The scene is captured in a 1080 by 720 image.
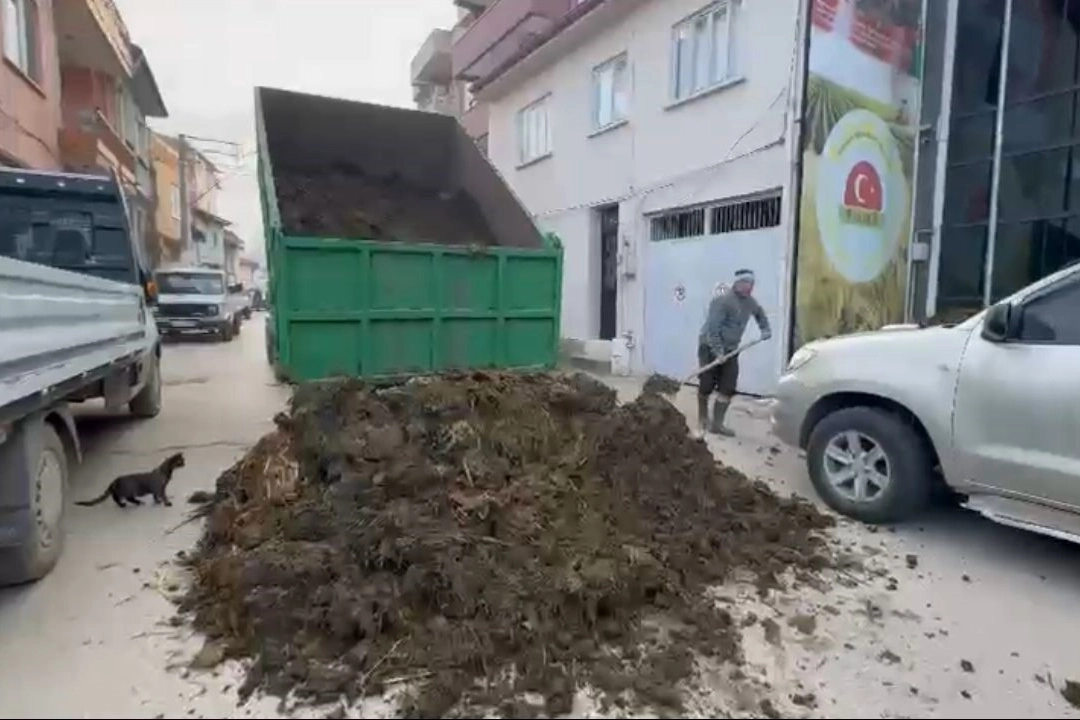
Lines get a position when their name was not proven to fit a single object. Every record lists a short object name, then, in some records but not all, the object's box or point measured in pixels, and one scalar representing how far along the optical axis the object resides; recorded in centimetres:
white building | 868
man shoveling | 708
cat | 459
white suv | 376
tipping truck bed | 603
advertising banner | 817
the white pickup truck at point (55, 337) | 335
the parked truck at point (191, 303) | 1750
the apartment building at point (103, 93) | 1328
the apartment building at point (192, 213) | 2967
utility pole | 3453
